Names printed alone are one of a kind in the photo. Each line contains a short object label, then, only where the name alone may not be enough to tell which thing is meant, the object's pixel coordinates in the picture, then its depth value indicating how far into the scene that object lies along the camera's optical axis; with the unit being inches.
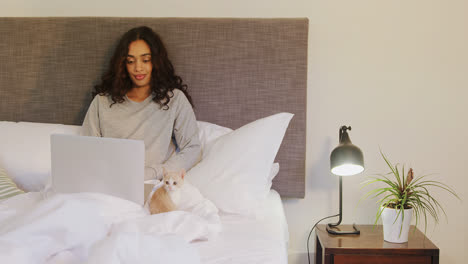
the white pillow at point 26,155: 78.0
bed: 81.6
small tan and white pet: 61.2
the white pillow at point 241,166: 71.3
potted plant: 74.4
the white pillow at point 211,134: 82.5
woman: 81.7
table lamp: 75.7
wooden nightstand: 73.0
